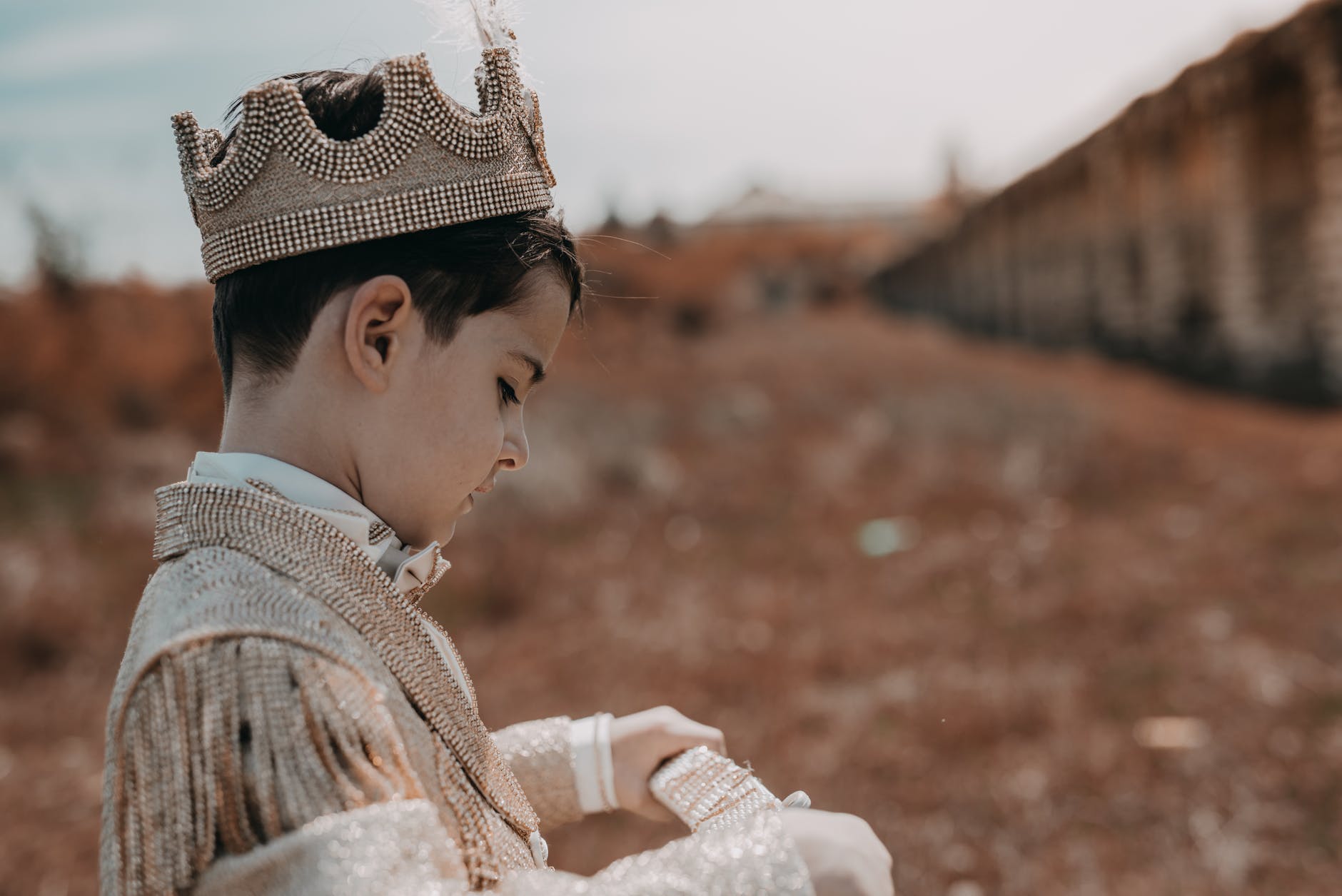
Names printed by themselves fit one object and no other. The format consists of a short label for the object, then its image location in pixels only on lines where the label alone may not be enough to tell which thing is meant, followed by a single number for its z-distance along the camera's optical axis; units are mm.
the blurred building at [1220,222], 10109
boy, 905
